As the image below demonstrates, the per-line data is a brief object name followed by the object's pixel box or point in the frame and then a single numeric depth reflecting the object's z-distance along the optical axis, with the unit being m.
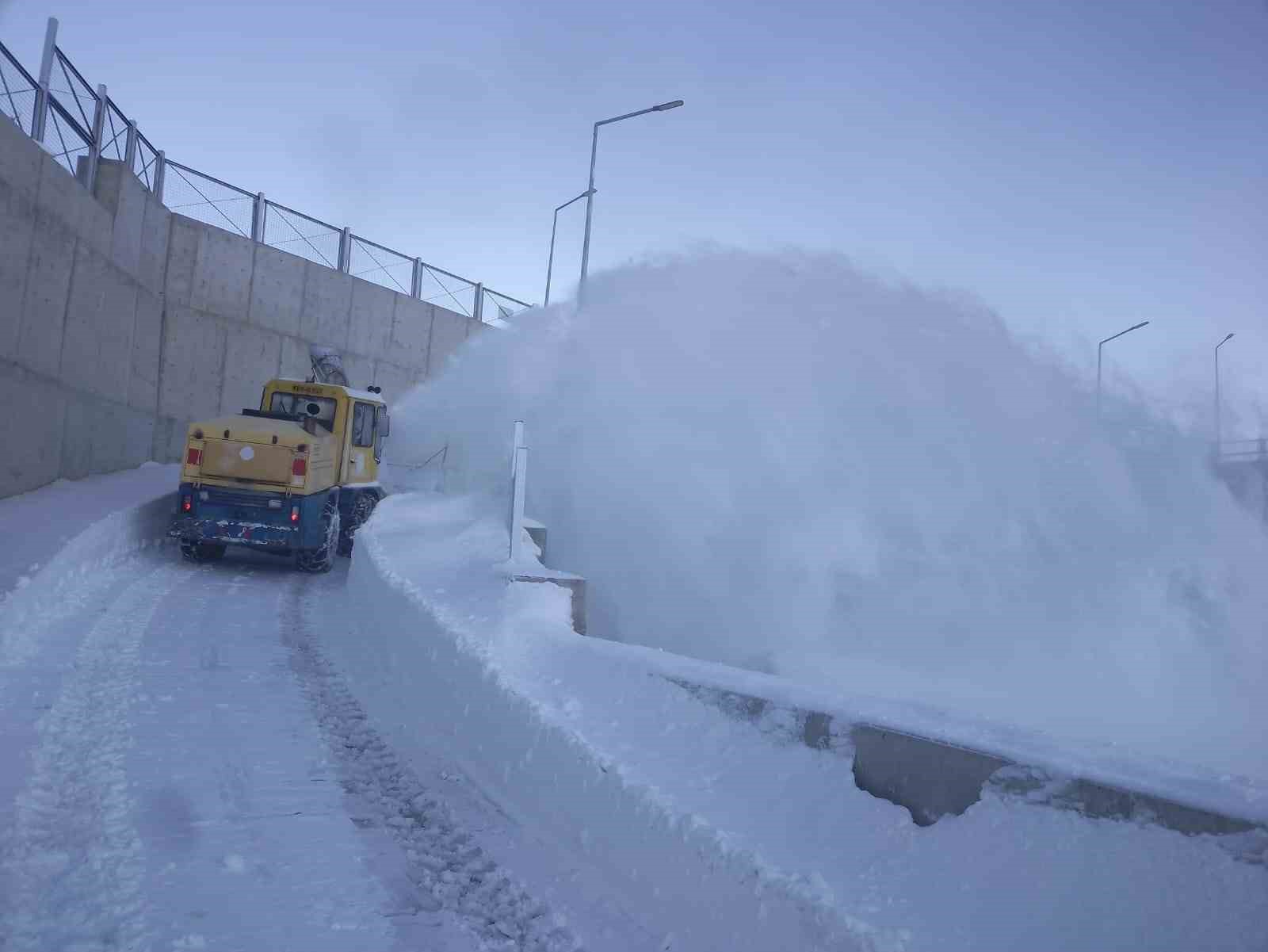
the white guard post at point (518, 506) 8.25
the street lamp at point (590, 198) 18.89
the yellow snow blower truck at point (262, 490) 12.32
